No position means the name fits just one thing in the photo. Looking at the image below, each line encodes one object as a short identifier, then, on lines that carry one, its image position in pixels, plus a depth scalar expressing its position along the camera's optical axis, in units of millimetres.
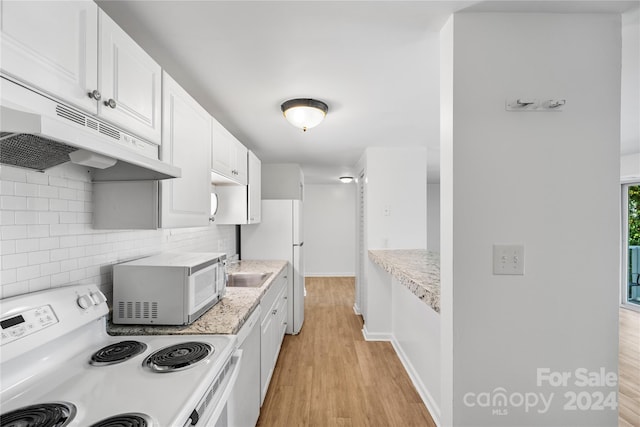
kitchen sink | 3002
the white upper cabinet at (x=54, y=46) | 781
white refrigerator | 3885
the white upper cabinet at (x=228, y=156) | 2217
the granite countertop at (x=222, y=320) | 1497
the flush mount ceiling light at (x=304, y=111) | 2109
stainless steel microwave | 1528
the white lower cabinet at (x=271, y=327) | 2365
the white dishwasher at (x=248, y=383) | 1610
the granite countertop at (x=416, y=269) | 1610
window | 4828
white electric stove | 910
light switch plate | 1289
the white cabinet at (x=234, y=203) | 3023
